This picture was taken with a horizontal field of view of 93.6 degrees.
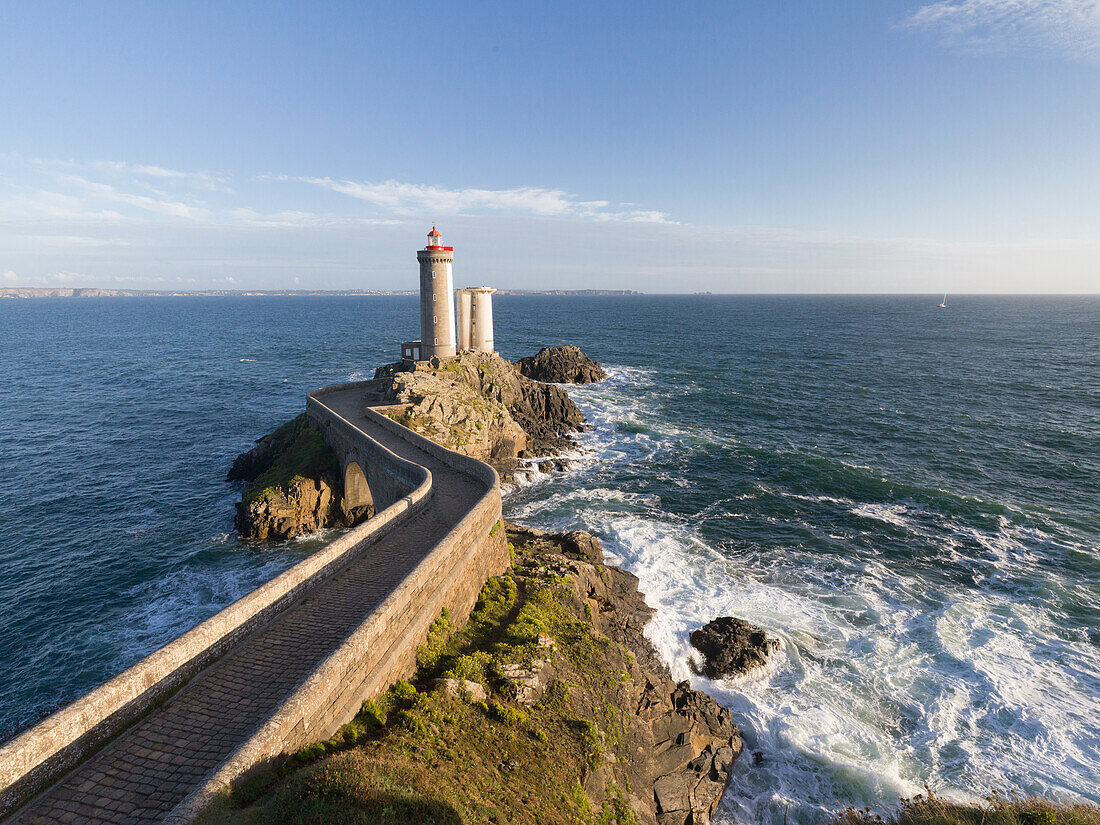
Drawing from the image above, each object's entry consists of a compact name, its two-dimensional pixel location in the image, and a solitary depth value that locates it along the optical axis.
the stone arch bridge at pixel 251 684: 9.54
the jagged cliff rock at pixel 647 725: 15.41
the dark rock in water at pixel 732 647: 21.86
